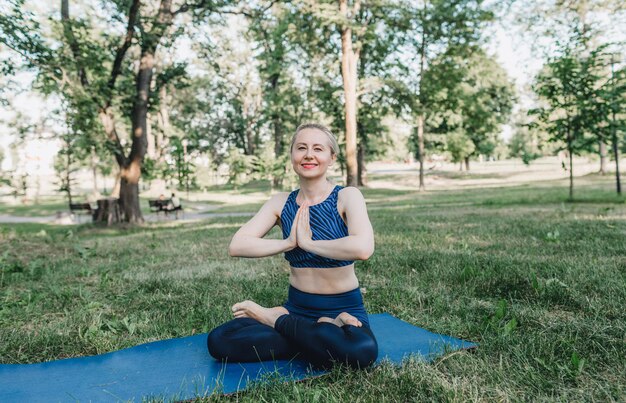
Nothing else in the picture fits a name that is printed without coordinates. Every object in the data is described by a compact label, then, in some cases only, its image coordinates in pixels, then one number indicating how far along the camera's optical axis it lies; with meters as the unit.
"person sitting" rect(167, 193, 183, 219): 18.94
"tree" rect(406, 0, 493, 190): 17.11
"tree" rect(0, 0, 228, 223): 11.08
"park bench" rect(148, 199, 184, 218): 18.86
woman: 2.76
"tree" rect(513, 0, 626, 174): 20.17
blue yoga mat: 2.51
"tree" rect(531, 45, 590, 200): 13.61
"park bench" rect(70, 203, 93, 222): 18.61
